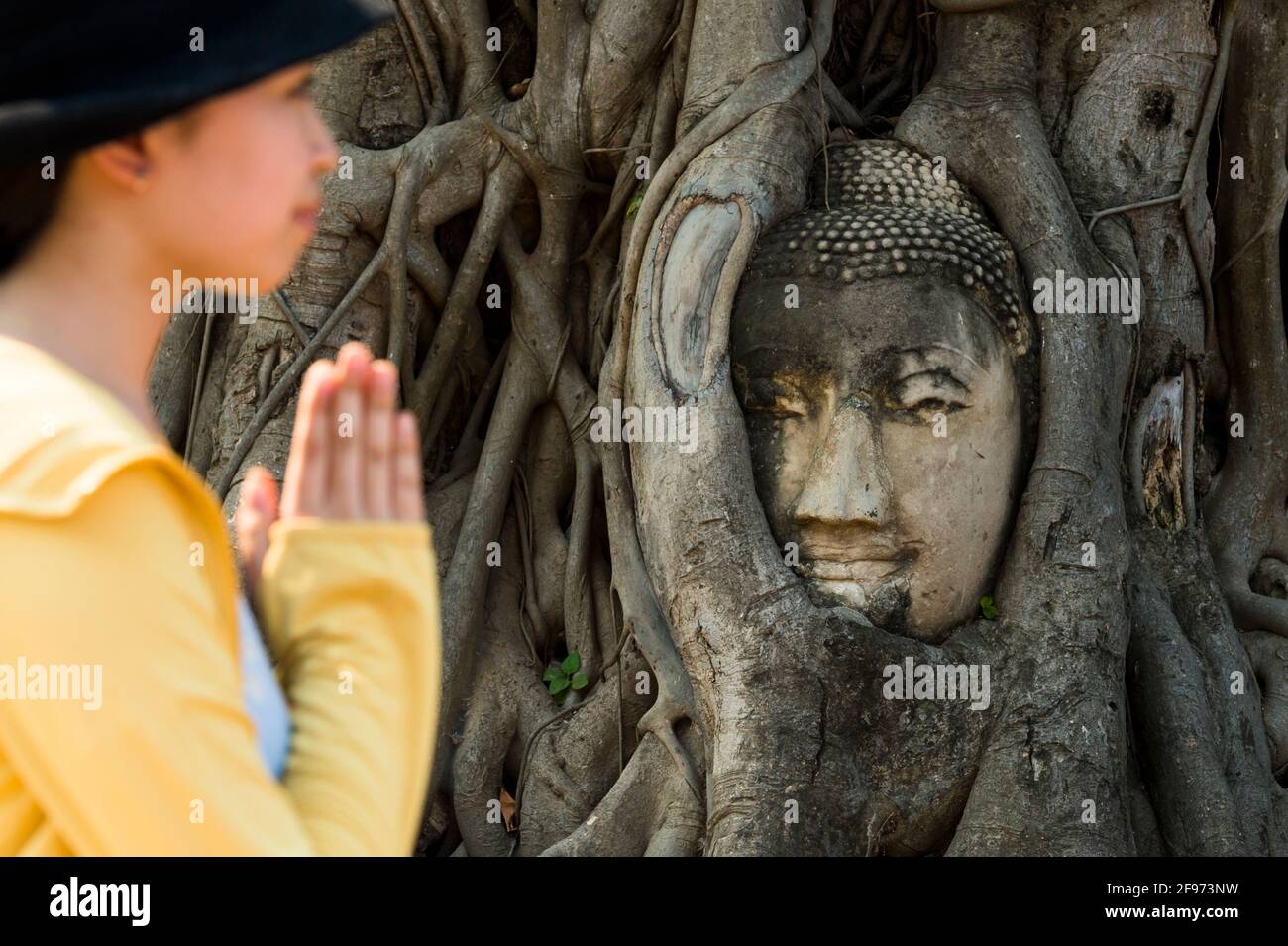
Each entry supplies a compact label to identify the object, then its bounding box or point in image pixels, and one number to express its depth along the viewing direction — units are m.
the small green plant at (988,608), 3.58
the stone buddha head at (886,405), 3.46
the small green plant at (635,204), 4.18
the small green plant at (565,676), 4.34
